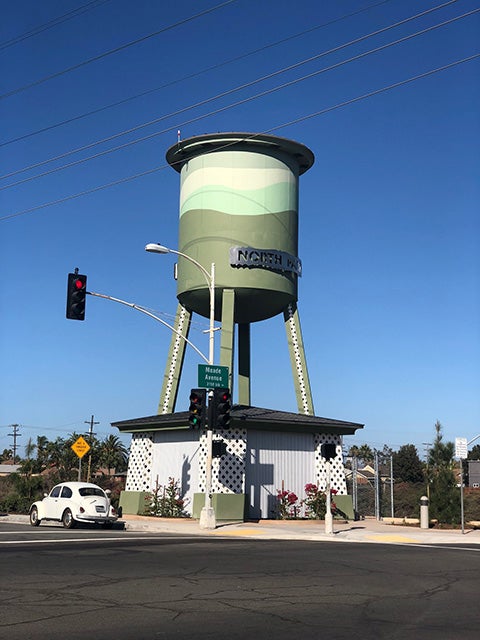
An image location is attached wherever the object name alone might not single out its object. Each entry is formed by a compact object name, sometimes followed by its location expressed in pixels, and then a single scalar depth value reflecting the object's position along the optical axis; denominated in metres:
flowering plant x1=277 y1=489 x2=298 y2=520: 34.06
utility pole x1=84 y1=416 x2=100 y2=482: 85.38
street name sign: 28.45
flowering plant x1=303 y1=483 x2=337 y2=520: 34.12
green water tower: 37.66
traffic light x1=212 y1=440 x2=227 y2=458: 28.45
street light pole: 28.09
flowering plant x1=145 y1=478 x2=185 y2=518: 34.09
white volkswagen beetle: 27.36
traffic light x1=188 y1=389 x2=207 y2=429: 28.12
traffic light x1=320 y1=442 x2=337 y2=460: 26.39
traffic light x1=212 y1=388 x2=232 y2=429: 28.12
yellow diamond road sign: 35.16
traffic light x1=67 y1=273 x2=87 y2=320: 25.66
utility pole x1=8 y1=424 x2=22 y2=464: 152.38
